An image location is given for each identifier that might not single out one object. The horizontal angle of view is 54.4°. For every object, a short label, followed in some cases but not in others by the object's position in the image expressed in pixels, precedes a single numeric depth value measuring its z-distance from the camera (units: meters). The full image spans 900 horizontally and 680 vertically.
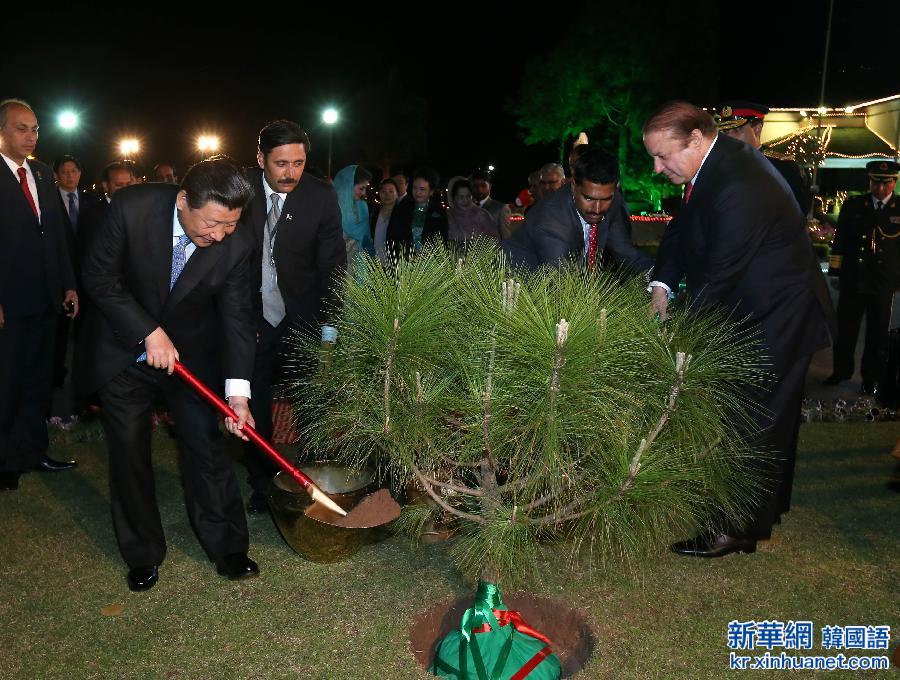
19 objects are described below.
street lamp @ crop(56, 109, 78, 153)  21.06
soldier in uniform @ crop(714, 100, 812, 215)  4.56
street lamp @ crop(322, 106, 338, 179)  26.81
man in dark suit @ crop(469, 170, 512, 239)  8.96
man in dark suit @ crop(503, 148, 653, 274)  3.90
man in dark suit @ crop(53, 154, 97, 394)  6.30
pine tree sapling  2.21
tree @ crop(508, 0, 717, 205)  35.81
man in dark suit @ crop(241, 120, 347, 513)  3.90
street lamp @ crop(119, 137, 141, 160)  24.60
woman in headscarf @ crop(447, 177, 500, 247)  8.55
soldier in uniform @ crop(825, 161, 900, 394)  6.84
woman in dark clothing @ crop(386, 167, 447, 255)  8.19
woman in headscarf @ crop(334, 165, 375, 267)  8.04
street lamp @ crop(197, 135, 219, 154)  24.53
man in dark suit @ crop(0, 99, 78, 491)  4.48
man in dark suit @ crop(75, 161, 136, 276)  5.93
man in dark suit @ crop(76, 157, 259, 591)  3.12
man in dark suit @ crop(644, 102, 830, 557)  3.45
